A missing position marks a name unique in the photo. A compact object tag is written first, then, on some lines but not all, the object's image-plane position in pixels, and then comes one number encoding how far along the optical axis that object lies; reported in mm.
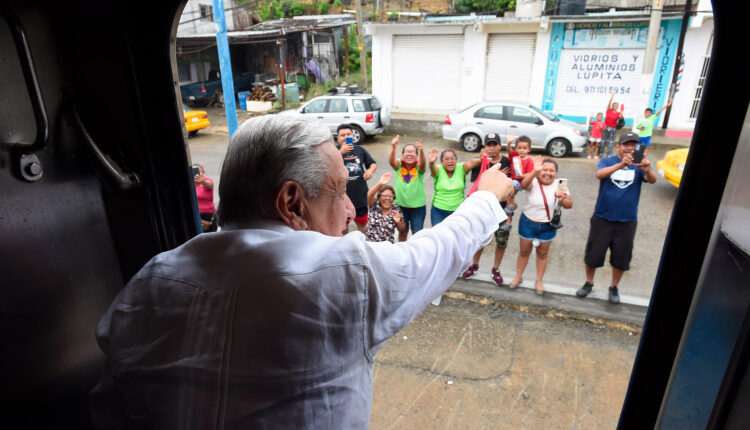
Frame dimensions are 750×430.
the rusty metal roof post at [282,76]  17566
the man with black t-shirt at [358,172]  5148
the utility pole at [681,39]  11524
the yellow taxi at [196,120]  13703
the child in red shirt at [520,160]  4195
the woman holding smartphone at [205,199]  4750
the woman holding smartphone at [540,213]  4312
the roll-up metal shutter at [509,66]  14258
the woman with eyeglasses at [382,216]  4469
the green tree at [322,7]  26906
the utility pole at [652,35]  9867
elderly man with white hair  992
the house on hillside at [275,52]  20094
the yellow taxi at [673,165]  7367
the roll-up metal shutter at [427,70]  15029
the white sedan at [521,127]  10594
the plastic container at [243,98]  18484
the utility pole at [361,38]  15597
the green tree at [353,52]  23688
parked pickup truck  19781
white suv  12258
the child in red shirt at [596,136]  10391
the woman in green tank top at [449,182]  4676
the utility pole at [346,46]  22275
